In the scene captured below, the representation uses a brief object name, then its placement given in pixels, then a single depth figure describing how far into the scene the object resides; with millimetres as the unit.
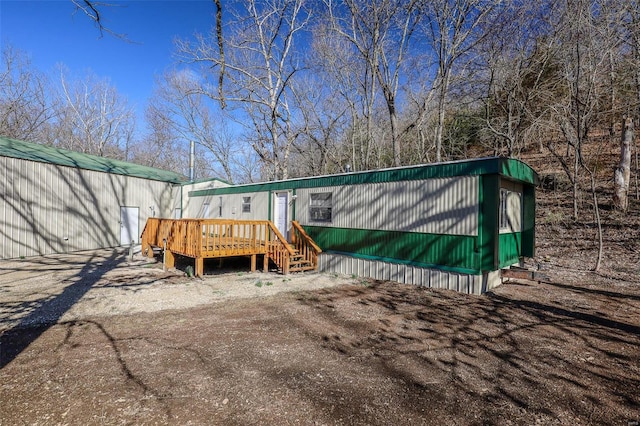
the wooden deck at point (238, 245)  8148
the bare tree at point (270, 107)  17328
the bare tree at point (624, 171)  12281
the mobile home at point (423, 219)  6379
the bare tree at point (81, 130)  25891
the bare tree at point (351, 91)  17219
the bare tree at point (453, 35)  12430
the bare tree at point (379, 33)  13492
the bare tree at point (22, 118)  21000
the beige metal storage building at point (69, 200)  11023
